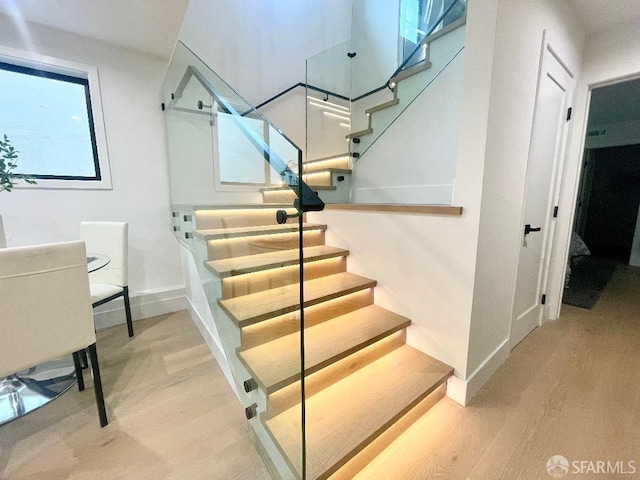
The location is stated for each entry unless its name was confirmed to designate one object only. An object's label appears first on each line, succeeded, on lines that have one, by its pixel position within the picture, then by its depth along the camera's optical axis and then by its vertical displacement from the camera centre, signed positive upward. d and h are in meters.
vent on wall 4.80 +1.22
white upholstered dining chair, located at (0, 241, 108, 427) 1.07 -0.48
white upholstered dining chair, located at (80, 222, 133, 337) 2.24 -0.43
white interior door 1.81 +0.07
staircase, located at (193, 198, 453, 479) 1.11 -0.83
